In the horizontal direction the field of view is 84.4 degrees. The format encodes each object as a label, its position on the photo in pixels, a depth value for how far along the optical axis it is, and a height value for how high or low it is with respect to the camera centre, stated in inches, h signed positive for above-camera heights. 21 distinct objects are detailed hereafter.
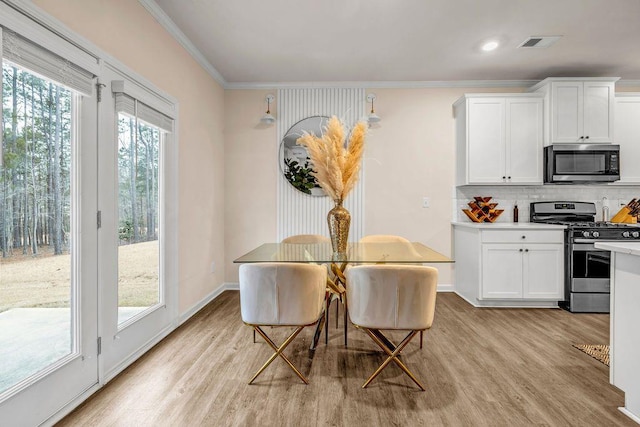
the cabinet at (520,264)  147.0 -22.7
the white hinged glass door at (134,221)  86.4 -3.2
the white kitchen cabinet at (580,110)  155.1 +44.0
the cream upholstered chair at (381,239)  125.6 -10.5
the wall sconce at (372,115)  168.1 +45.6
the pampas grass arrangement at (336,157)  92.6 +14.2
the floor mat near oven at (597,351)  98.9 -41.7
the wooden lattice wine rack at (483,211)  167.4 -0.5
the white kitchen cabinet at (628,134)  161.6 +34.9
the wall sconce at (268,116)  172.4 +46.1
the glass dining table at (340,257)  86.4 -12.1
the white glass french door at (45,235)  60.6 -4.9
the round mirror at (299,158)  176.1 +25.8
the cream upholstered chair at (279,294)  78.5 -19.0
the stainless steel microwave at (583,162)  156.6 +21.3
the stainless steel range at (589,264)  142.3 -22.0
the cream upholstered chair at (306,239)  126.3 -10.5
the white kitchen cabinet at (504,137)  159.8 +33.1
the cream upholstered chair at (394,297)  77.0 -19.3
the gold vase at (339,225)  100.6 -4.3
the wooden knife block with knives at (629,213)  165.0 -1.5
